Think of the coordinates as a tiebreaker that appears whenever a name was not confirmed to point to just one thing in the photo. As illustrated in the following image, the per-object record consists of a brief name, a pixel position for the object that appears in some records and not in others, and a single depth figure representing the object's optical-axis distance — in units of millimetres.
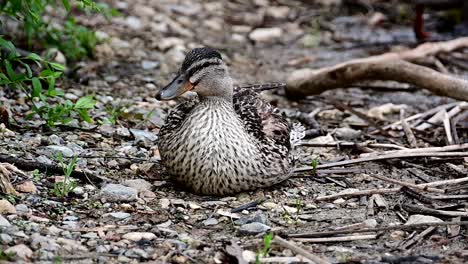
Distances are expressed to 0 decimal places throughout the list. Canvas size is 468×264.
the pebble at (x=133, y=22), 19617
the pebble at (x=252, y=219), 10164
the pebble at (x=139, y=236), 9484
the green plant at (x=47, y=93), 11391
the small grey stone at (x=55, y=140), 12192
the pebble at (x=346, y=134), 14336
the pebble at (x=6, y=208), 9509
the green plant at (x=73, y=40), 15828
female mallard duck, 10898
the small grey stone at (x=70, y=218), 9802
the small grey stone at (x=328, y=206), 10992
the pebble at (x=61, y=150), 11742
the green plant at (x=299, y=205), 10773
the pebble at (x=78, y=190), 10594
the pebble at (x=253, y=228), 9805
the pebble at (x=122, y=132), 13242
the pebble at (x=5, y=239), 8716
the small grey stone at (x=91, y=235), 9383
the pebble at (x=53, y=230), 9242
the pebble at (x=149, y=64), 17141
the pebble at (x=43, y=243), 8789
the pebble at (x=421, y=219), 10187
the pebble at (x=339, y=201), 11181
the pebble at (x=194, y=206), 10673
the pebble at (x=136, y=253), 9031
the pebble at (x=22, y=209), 9630
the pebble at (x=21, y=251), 8469
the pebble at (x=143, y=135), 13203
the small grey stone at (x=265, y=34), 20859
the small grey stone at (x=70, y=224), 9570
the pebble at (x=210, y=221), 10180
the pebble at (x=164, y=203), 10641
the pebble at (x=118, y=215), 10109
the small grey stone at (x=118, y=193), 10609
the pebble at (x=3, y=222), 9117
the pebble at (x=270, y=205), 10844
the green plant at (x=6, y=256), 8320
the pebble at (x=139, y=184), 11100
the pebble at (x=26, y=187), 10234
